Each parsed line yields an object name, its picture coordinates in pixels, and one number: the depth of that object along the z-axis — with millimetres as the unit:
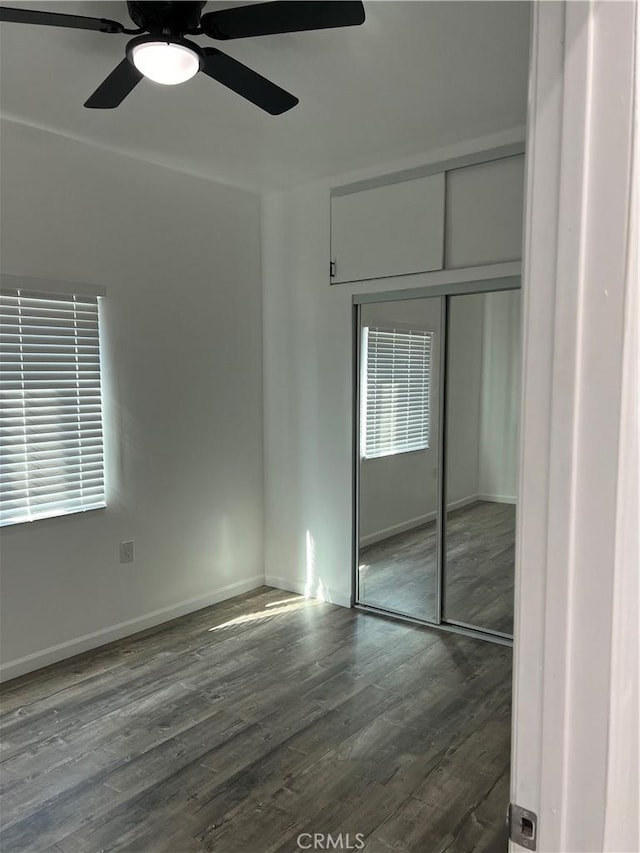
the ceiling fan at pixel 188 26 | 1855
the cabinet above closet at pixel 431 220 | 3328
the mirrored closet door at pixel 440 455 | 3531
